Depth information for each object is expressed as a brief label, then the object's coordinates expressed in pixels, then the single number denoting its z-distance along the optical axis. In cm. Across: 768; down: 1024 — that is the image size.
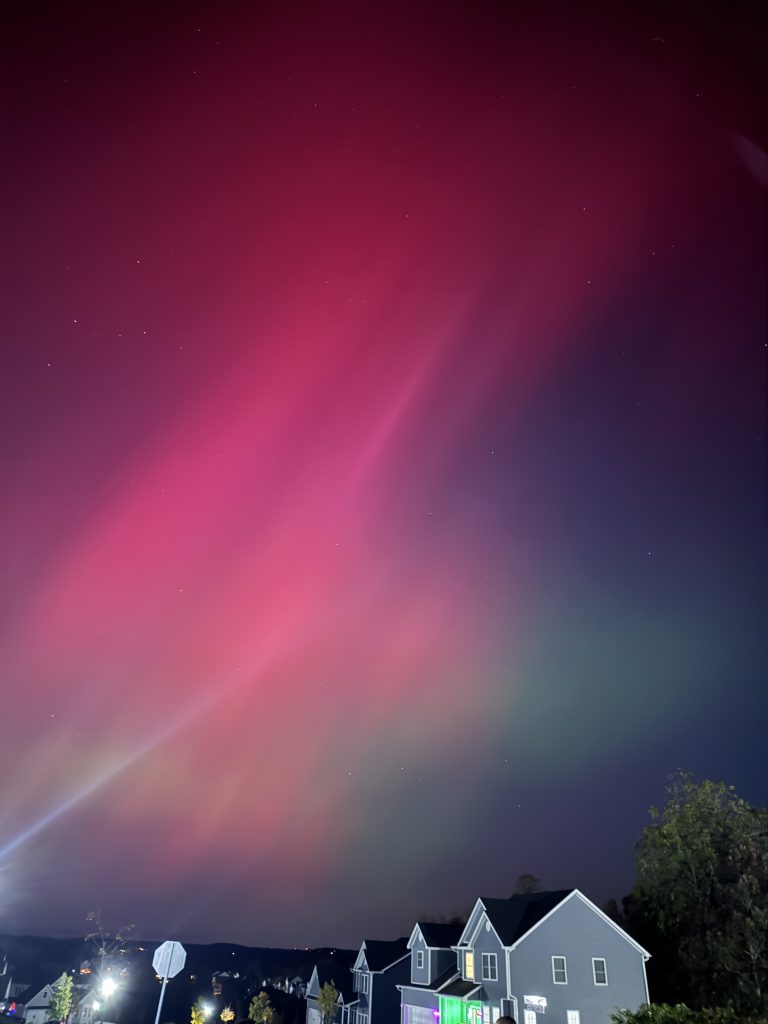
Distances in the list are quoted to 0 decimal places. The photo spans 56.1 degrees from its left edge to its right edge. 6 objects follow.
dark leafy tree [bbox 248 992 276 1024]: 8194
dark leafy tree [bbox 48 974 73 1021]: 7044
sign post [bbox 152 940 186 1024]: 1522
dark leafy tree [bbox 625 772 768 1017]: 3194
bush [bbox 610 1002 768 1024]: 1395
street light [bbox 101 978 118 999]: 3180
